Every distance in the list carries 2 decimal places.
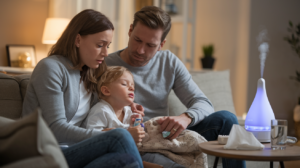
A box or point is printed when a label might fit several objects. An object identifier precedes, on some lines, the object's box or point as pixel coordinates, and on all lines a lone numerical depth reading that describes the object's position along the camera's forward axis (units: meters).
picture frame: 4.11
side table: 2.24
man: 2.71
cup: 2.37
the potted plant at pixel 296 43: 5.24
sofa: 2.58
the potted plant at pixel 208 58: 5.45
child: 2.57
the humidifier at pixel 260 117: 2.51
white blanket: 2.54
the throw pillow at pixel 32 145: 1.96
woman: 2.24
